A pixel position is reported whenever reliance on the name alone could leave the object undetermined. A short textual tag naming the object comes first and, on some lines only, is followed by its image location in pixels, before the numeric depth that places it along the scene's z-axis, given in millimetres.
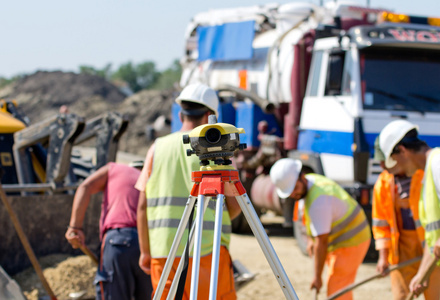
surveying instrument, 6148
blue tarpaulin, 22422
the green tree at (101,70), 156125
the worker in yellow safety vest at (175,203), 7605
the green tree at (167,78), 136250
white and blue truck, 17109
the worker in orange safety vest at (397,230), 10641
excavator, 12781
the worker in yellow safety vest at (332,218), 10562
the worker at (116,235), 9062
